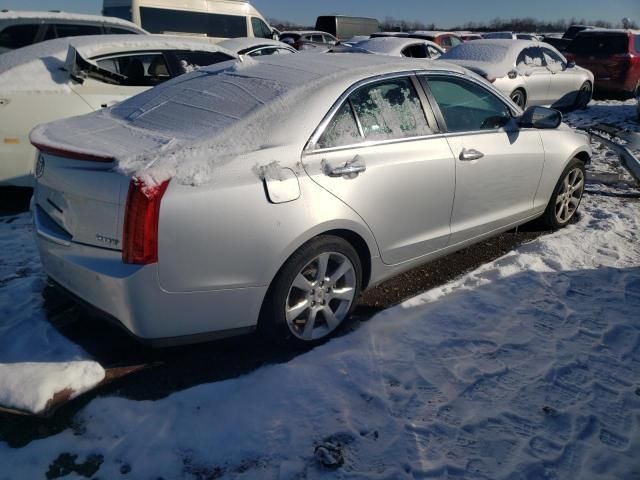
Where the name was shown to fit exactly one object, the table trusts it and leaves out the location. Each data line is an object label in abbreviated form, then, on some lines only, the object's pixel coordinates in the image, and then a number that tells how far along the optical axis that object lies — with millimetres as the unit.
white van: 12955
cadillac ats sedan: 2359
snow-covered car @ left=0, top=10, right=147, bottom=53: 6988
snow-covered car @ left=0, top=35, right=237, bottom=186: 4605
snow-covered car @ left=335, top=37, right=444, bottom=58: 12109
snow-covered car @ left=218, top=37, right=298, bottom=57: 10039
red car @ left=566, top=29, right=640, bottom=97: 12812
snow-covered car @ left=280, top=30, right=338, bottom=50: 18203
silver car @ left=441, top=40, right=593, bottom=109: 9125
